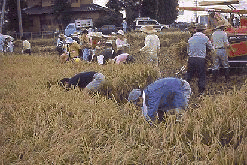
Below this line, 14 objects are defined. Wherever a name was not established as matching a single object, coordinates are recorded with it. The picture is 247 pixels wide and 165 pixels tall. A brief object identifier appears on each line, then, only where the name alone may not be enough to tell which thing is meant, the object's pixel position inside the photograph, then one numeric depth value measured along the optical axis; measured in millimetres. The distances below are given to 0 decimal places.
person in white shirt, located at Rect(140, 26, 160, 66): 7941
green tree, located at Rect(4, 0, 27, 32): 29344
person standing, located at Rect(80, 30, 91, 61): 11281
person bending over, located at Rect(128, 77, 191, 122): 4341
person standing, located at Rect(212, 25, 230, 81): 7867
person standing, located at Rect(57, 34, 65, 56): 12642
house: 30484
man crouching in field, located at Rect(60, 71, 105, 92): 5842
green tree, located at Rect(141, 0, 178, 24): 30875
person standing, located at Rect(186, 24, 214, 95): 6562
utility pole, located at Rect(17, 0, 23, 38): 24375
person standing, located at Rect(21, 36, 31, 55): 15154
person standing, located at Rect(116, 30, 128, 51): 10380
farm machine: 8031
